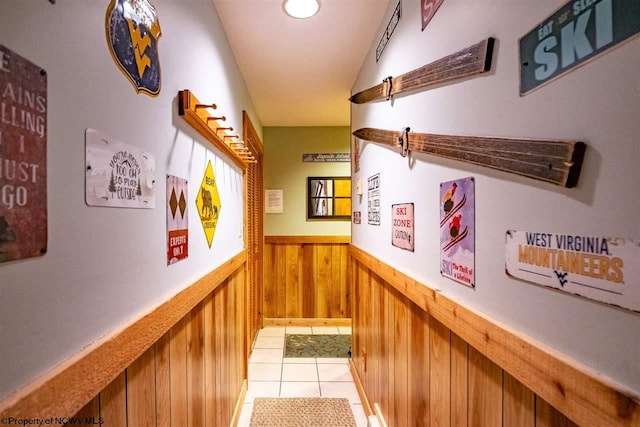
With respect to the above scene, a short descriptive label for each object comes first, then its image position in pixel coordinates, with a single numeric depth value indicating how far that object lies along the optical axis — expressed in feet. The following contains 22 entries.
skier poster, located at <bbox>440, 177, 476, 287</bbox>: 3.04
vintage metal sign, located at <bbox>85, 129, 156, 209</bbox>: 2.20
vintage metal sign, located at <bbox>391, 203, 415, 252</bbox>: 4.48
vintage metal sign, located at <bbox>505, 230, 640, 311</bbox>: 1.64
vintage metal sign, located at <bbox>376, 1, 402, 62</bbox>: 5.00
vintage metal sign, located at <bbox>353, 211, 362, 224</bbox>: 8.01
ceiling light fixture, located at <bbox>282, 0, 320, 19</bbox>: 5.32
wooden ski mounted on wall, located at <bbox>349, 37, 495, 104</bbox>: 2.77
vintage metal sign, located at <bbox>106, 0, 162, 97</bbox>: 2.45
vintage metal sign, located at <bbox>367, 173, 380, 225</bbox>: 6.24
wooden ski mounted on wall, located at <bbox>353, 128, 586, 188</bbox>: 1.93
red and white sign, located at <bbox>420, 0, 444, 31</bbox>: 3.71
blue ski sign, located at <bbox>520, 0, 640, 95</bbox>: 1.65
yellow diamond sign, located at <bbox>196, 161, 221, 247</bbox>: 4.54
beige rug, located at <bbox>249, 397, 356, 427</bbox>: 6.81
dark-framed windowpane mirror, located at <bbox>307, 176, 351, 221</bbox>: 12.90
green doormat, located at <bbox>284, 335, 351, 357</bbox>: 10.24
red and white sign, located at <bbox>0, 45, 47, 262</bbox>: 1.55
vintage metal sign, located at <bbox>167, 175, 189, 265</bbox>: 3.45
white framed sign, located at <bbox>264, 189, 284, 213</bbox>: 12.89
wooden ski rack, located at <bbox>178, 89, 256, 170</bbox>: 3.71
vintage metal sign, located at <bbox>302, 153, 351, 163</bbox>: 12.94
